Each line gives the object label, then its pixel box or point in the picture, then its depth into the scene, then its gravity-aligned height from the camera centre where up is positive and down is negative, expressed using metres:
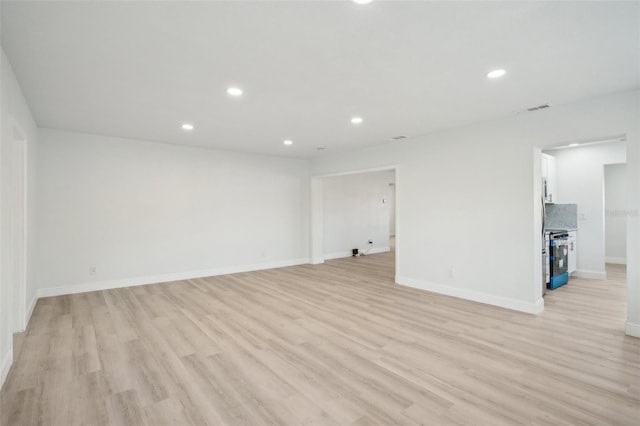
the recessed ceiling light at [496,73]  2.66 +1.26
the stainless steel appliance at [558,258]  5.02 -0.76
